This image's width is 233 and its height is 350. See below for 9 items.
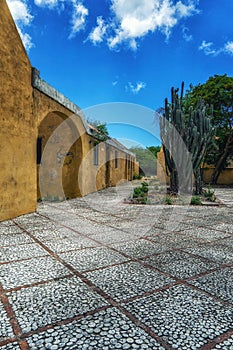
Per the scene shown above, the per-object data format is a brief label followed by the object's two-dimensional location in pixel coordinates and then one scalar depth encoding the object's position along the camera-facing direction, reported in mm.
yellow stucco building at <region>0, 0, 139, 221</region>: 5305
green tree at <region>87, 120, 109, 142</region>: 18248
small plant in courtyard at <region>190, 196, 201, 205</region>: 8438
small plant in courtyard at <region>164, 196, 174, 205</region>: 8422
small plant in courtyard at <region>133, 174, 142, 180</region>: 27789
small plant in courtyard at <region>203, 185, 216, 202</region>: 9508
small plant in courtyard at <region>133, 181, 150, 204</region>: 8815
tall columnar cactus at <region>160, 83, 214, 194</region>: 10227
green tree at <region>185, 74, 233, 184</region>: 16062
